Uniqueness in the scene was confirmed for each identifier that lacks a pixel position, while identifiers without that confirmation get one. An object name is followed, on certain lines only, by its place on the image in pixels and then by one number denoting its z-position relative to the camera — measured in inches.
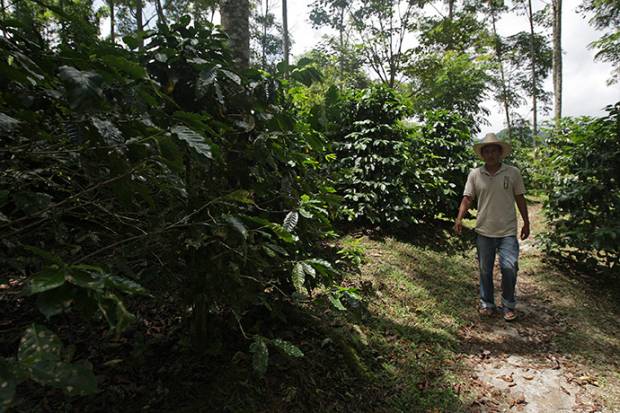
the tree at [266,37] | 1099.7
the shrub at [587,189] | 173.9
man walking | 145.5
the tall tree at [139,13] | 600.4
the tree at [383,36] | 512.4
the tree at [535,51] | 773.3
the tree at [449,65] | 461.7
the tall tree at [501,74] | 816.6
